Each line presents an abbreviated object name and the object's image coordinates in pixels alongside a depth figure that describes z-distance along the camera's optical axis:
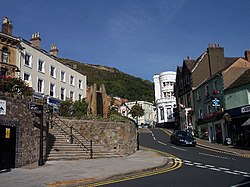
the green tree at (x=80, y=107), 30.76
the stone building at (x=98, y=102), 27.81
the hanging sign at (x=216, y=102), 32.78
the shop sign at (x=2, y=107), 13.87
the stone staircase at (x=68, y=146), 18.25
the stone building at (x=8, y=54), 30.91
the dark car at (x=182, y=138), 28.50
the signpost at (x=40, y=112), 15.06
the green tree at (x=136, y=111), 67.06
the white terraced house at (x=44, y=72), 32.84
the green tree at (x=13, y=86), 18.13
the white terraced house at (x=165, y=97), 61.47
